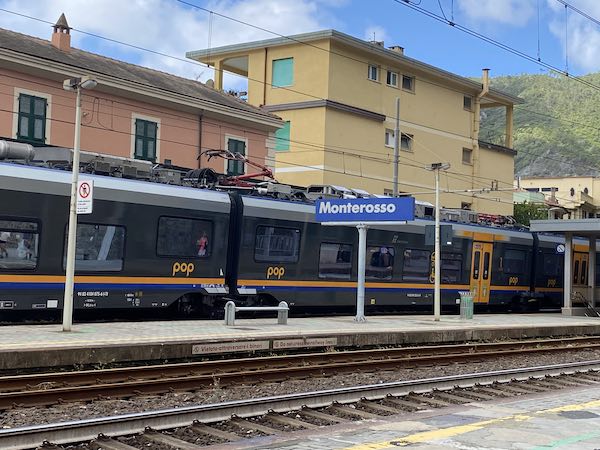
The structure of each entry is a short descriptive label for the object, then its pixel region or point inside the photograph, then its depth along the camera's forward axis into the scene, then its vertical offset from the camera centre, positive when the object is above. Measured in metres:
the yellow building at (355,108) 36.84 +8.05
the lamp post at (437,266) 21.72 +0.11
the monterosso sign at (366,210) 18.80 +1.40
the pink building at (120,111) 24.88 +5.26
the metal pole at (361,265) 19.66 +0.03
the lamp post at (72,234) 13.86 +0.33
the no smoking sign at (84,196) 13.82 +1.01
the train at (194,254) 15.12 +0.16
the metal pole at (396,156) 28.98 +4.26
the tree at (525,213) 53.75 +4.24
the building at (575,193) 64.81 +7.25
